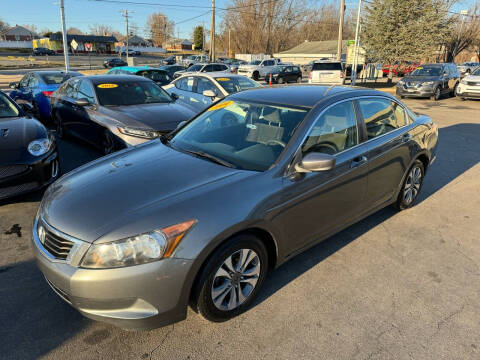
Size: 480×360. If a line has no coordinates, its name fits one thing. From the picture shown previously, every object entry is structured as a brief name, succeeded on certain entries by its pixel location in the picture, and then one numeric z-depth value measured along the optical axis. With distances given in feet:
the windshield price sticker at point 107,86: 22.99
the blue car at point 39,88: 31.48
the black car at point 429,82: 56.18
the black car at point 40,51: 220.23
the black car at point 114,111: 19.74
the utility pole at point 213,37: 113.51
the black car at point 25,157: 14.08
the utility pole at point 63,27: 66.69
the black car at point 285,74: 89.01
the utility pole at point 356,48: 76.74
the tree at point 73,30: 473.75
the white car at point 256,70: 92.48
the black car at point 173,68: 76.89
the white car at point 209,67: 75.15
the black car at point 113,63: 143.74
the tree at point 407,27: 75.20
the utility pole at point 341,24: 86.80
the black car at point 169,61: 153.32
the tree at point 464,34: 144.80
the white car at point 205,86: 29.71
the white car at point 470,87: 52.13
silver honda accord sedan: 7.30
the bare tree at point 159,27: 393.50
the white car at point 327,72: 71.31
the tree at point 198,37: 328.29
